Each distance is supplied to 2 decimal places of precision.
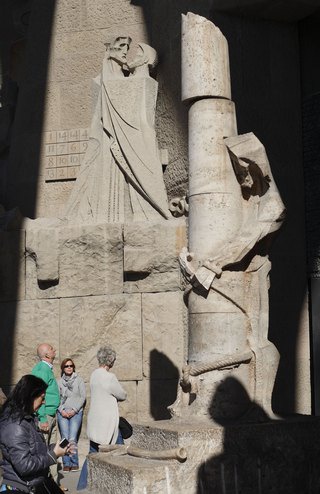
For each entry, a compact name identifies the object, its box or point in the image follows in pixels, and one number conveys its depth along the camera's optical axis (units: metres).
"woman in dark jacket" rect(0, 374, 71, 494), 5.14
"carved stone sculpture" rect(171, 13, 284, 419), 7.49
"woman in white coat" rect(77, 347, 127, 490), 8.07
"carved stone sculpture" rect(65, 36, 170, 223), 10.75
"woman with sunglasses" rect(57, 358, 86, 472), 9.39
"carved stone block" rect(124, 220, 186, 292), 10.23
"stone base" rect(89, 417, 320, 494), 6.71
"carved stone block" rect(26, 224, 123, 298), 10.54
